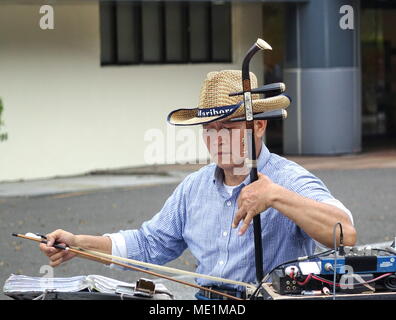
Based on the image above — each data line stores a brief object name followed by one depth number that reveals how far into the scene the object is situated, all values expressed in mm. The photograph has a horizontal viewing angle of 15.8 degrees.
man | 5336
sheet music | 4928
